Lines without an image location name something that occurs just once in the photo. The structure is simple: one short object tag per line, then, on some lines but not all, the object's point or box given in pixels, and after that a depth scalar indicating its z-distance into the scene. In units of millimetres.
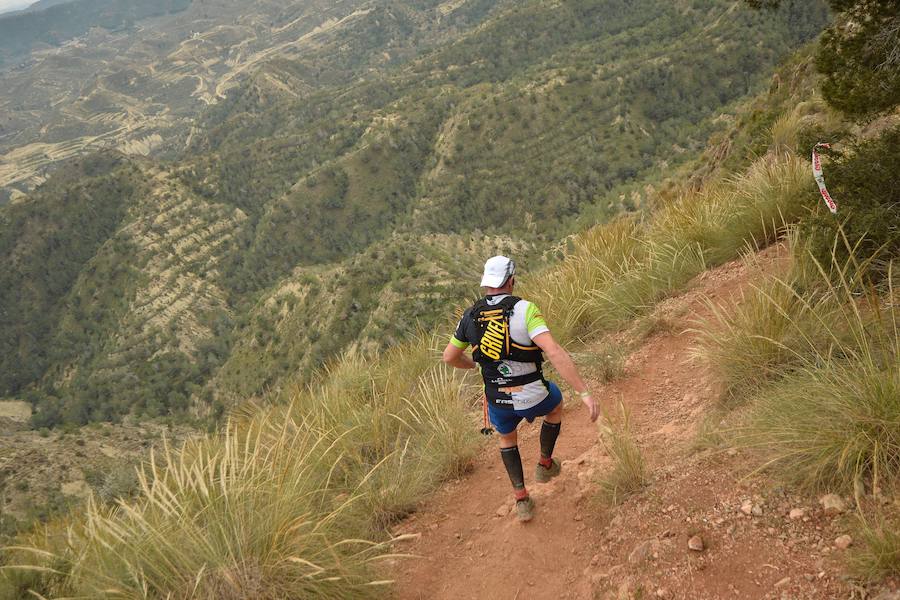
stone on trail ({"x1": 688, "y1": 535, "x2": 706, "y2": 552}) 2699
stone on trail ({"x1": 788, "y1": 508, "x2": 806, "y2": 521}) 2572
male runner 3383
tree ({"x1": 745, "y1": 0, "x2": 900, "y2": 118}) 3812
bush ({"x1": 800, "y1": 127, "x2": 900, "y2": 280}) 3791
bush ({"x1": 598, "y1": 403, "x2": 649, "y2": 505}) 3348
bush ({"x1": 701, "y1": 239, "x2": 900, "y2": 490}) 2473
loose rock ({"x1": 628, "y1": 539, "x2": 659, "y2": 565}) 2836
